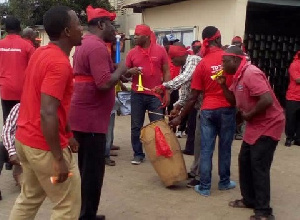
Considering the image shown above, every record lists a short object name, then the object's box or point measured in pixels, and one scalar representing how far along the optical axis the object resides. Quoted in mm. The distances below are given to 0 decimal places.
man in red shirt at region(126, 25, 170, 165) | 6430
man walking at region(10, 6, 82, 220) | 2967
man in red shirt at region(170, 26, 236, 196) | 5070
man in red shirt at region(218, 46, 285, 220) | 4352
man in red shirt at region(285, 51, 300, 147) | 8227
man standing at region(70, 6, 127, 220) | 4113
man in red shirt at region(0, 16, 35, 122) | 6078
